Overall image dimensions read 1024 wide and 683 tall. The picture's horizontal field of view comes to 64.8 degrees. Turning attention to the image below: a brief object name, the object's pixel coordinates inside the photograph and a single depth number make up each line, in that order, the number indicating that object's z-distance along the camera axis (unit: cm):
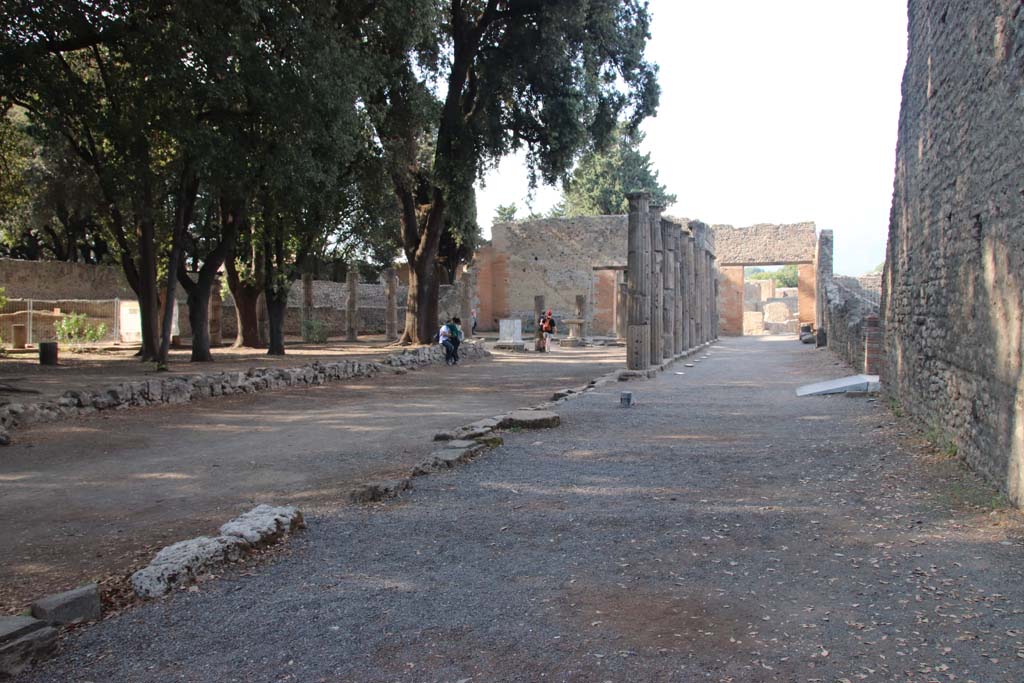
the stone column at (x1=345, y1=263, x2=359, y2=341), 3206
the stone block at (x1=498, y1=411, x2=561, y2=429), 952
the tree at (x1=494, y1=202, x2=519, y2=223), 6606
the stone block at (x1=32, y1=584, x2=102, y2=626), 372
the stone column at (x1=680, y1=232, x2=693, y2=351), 2552
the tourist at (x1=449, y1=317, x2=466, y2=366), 2216
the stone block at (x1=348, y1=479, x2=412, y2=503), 616
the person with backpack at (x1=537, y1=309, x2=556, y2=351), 2841
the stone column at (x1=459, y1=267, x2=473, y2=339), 3275
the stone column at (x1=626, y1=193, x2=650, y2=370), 1642
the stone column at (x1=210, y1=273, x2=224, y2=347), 2742
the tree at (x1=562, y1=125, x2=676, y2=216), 5438
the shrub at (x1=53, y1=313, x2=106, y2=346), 2452
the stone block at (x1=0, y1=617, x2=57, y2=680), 333
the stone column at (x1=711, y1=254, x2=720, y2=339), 3593
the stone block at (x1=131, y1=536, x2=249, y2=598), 424
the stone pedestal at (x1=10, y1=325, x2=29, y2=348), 2412
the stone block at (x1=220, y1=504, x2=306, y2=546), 485
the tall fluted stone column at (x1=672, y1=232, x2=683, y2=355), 2285
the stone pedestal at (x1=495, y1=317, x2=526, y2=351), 2930
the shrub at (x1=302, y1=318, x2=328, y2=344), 3030
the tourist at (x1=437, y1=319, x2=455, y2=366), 2220
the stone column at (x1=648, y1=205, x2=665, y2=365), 1870
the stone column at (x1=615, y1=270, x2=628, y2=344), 3795
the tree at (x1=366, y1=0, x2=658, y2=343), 1997
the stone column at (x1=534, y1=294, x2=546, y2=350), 2856
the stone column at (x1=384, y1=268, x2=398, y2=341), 3312
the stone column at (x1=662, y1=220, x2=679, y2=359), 2078
